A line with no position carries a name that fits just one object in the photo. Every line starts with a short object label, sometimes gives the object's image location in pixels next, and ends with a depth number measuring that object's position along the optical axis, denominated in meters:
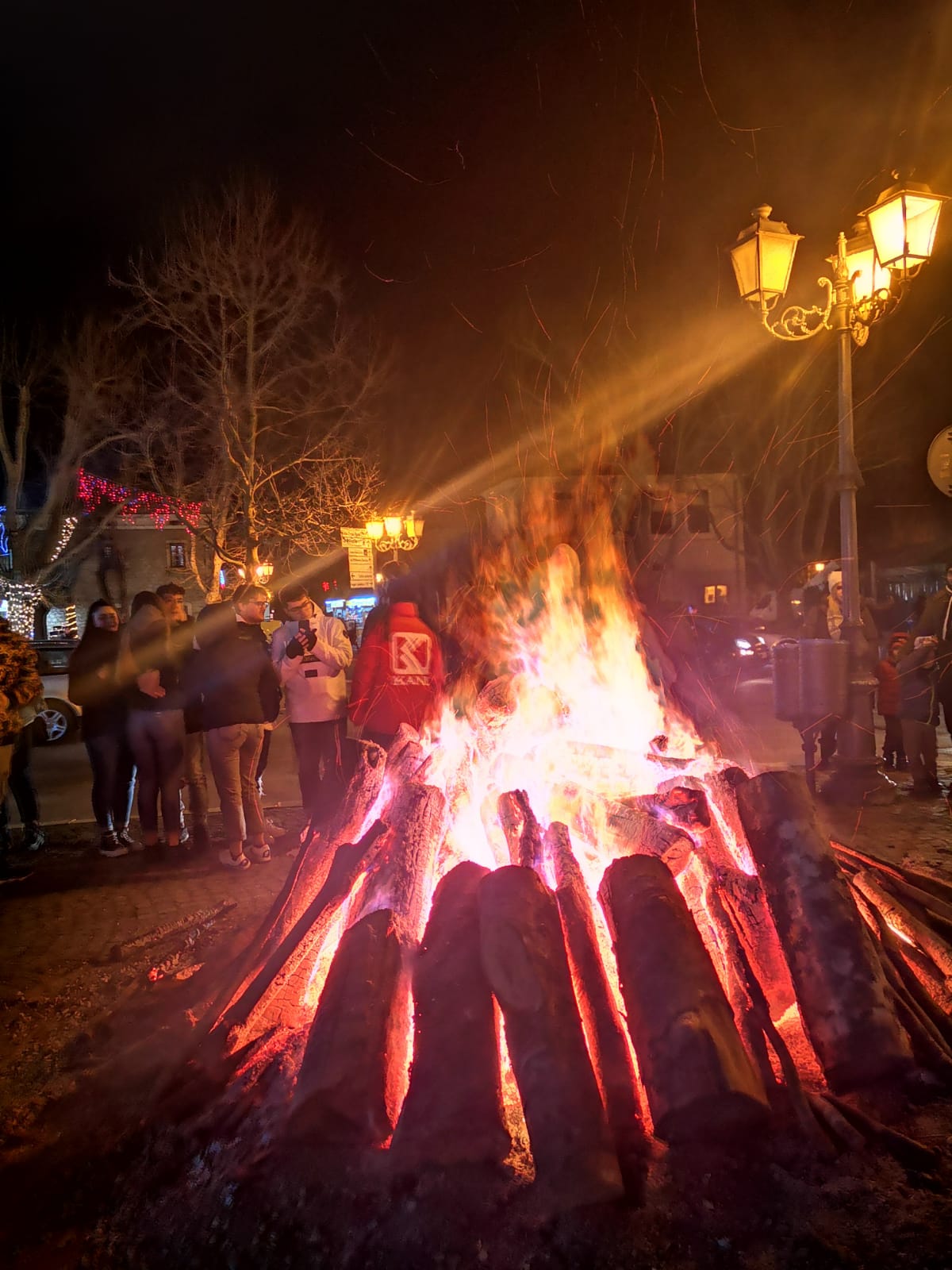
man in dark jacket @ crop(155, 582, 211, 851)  6.29
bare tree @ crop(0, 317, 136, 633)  21.64
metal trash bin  7.32
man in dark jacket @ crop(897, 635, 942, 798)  7.52
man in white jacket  6.05
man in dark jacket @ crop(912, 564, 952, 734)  7.40
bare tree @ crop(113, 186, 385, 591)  19.08
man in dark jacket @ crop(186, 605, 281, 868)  5.70
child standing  8.17
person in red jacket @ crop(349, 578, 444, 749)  5.34
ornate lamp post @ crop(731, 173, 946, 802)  6.24
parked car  12.12
